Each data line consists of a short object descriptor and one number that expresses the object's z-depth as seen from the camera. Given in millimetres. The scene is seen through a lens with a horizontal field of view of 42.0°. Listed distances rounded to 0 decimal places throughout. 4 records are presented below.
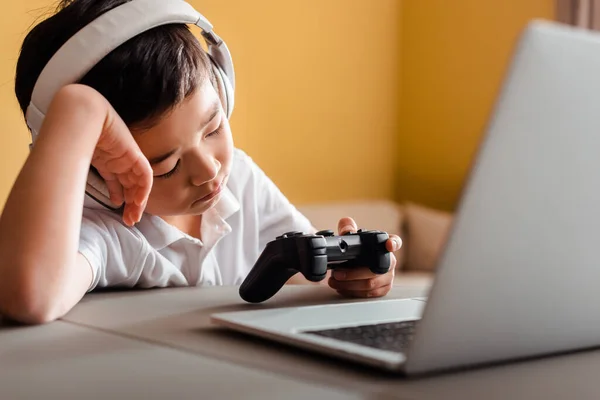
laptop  416
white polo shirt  1043
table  457
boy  787
